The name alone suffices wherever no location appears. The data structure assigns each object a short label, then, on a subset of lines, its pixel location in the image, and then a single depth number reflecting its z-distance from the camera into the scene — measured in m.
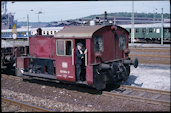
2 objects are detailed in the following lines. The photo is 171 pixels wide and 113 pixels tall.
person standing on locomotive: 8.66
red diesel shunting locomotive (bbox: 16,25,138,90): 8.54
